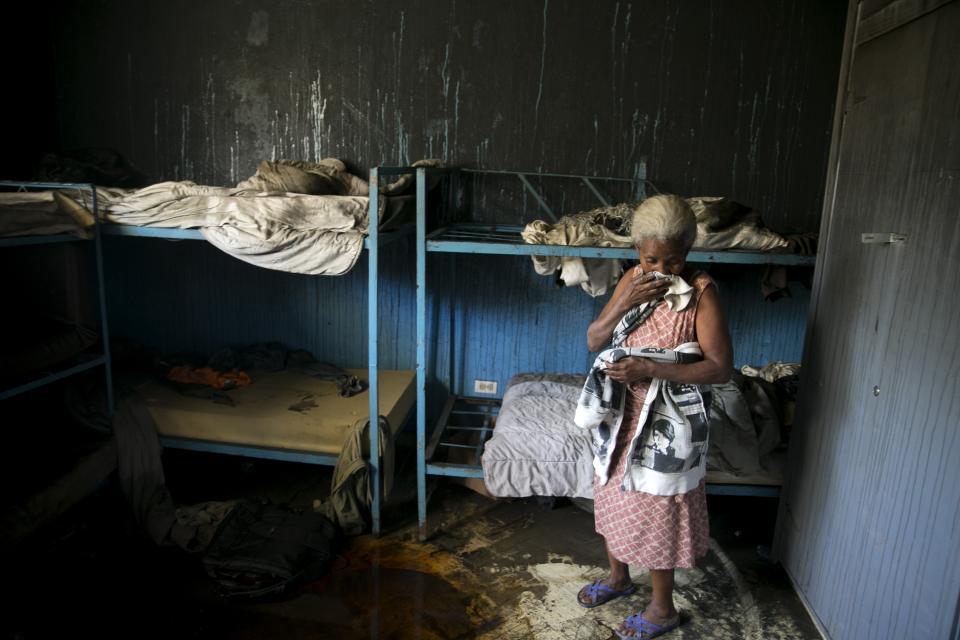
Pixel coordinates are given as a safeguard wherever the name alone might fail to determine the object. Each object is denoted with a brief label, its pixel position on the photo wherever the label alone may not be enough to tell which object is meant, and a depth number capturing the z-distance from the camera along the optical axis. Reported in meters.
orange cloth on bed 4.00
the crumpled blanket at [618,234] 2.96
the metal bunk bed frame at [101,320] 2.93
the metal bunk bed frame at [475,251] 2.98
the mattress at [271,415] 3.52
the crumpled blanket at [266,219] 3.09
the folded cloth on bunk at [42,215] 2.85
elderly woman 2.27
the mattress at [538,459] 3.21
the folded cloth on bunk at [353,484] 3.34
